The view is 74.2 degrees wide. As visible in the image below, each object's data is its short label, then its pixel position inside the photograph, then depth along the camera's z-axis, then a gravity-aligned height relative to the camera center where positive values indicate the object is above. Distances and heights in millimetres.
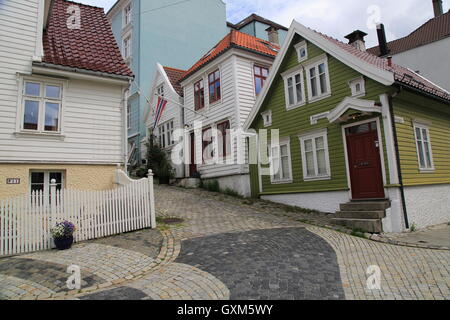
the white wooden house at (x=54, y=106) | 9156 +3132
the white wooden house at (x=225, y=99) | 15953 +5309
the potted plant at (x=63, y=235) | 7258 -867
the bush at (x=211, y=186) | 16875 +371
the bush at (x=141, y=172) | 21109 +1632
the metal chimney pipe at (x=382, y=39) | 14289 +7039
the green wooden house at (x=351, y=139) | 9648 +1760
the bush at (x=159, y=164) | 19969 +2086
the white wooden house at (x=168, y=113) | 20297 +5857
